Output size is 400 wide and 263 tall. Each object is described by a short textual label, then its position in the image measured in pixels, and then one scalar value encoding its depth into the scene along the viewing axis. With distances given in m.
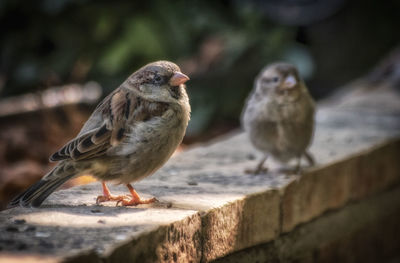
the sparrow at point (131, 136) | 4.99
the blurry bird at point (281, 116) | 6.73
